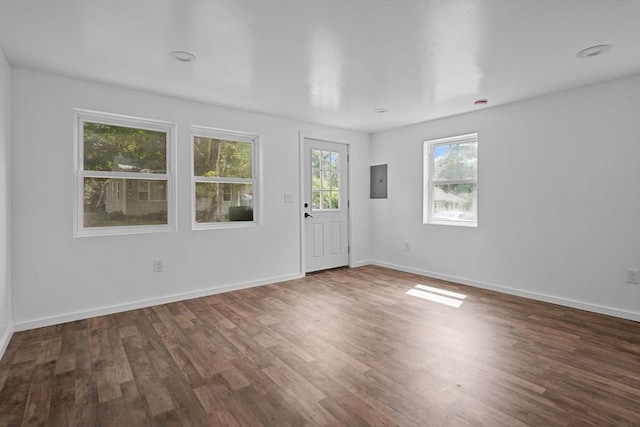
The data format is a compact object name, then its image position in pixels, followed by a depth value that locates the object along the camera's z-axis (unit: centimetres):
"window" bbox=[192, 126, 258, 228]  408
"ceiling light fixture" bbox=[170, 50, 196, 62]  263
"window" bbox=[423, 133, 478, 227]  453
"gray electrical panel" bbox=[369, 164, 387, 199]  562
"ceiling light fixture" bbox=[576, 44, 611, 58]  256
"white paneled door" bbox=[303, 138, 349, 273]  510
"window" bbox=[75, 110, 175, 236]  335
